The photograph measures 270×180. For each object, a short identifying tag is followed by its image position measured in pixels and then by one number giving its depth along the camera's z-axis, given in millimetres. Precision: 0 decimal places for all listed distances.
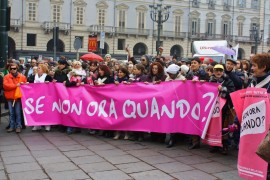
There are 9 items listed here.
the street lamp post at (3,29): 11008
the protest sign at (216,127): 6207
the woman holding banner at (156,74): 7469
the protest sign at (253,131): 3977
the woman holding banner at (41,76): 8789
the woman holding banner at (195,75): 6840
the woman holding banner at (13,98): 8375
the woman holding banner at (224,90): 6184
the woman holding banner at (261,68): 4062
